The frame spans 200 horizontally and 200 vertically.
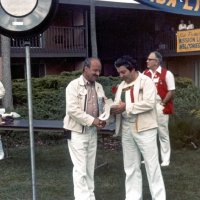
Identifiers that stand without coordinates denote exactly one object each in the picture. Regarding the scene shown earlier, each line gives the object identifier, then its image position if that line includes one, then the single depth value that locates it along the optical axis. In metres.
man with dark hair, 6.84
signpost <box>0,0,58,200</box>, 5.93
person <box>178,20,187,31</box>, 28.66
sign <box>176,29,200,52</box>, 19.29
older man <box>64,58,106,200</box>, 6.99
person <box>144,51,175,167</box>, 9.60
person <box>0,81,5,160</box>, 10.64
